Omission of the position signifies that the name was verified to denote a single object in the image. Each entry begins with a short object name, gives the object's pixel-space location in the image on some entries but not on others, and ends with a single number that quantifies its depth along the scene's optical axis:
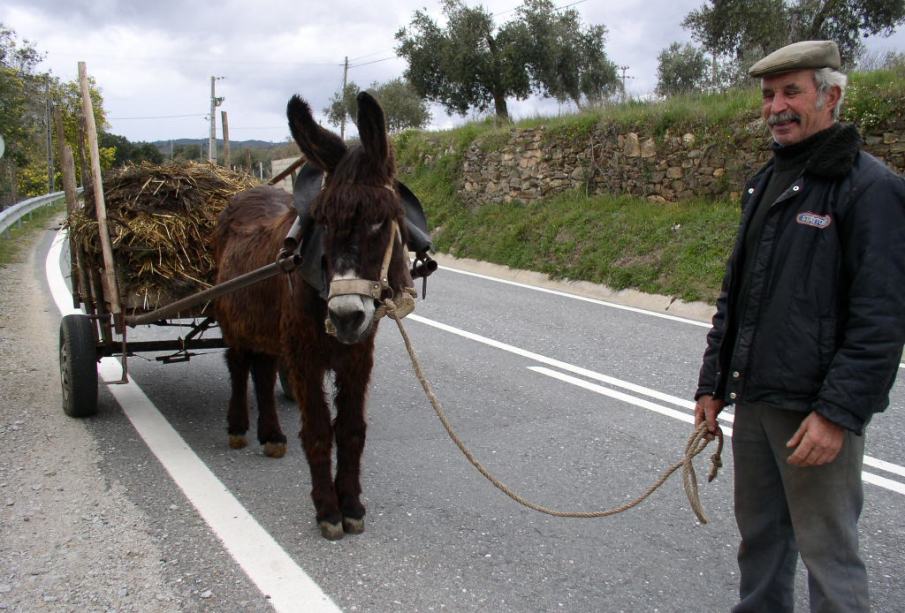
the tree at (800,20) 19.81
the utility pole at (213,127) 30.10
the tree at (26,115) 25.86
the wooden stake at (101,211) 4.83
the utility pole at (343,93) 45.00
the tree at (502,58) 27.83
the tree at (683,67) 28.15
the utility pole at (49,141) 40.83
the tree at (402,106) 40.21
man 2.10
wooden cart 4.89
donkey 3.06
